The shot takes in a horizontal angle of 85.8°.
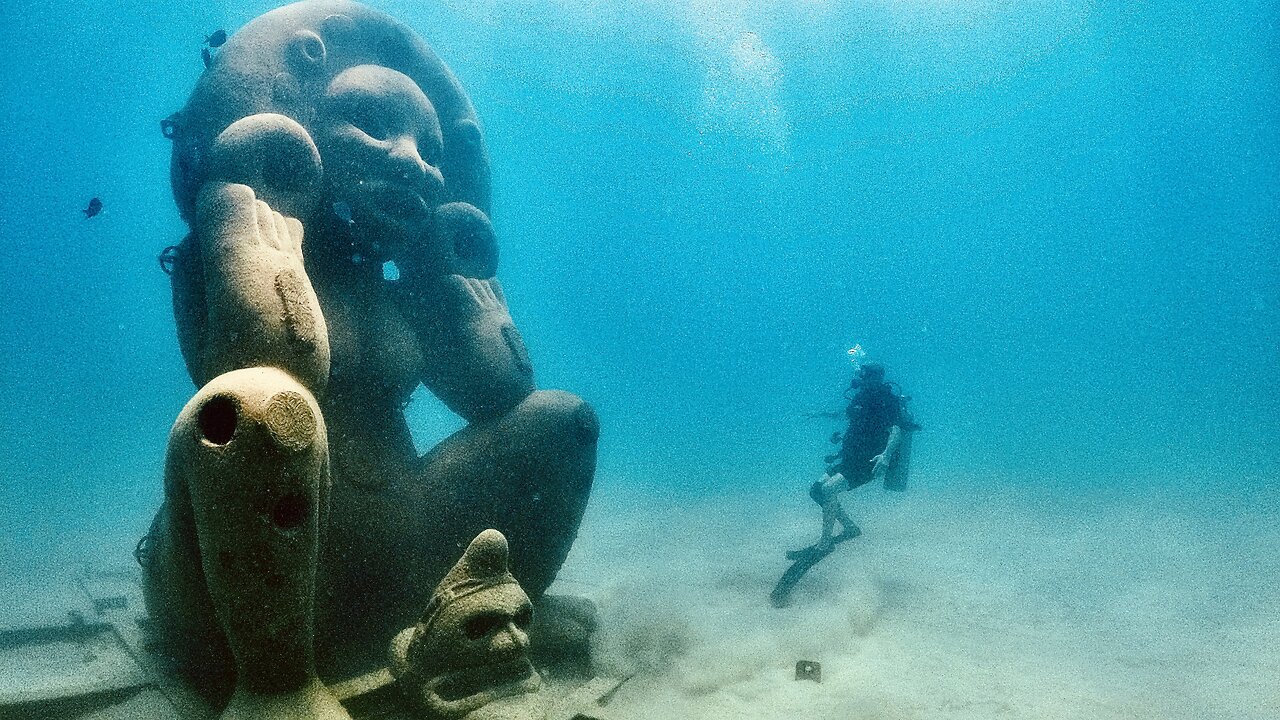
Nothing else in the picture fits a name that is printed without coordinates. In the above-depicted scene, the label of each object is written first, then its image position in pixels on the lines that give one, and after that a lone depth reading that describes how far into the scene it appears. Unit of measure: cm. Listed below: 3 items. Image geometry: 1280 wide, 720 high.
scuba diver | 749
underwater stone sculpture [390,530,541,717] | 309
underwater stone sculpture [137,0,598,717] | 254
